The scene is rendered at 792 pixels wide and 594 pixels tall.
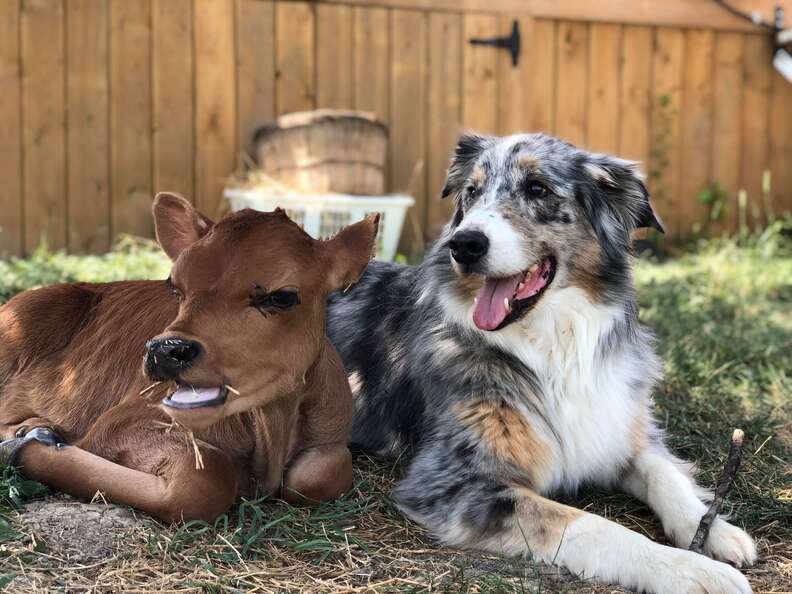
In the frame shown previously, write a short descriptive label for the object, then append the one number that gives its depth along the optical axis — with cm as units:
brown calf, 252
